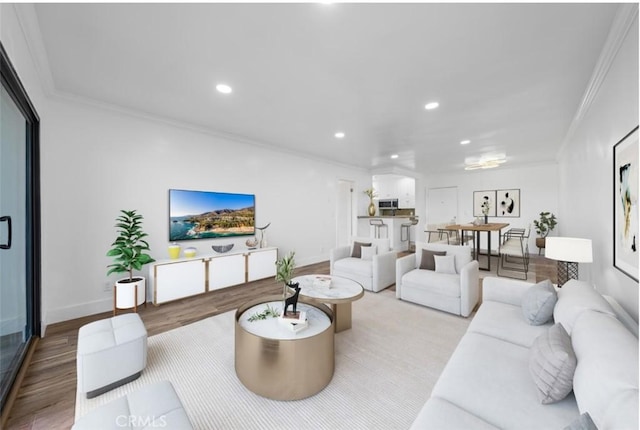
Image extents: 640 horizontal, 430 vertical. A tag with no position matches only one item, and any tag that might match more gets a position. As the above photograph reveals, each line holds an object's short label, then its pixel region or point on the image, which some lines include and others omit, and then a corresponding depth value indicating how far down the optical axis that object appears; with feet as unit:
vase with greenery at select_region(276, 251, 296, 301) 7.73
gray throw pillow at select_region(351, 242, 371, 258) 14.90
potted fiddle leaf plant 9.70
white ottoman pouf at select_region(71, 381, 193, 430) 3.70
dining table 16.12
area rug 5.37
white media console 11.47
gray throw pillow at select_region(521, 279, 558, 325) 6.43
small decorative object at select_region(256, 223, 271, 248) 15.83
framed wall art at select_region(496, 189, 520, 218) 24.70
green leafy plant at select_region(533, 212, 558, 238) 22.31
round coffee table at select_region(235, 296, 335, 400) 5.73
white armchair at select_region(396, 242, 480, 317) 10.17
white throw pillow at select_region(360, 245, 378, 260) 14.37
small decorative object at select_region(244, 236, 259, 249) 15.21
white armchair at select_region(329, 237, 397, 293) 13.12
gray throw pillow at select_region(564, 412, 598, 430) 2.83
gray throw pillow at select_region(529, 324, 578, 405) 3.84
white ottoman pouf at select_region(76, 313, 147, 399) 5.80
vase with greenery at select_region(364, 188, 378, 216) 24.98
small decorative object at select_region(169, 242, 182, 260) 12.19
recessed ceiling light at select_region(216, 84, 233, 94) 8.96
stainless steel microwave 31.81
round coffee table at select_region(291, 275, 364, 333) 8.11
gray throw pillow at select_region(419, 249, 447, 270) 11.99
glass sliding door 6.27
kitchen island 24.31
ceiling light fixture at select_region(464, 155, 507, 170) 19.68
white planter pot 9.69
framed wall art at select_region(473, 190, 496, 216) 25.89
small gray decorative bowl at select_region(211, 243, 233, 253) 13.91
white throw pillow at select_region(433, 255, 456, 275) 11.44
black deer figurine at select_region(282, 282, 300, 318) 6.64
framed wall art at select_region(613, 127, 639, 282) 5.48
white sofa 3.06
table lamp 7.57
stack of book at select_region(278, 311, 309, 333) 6.30
